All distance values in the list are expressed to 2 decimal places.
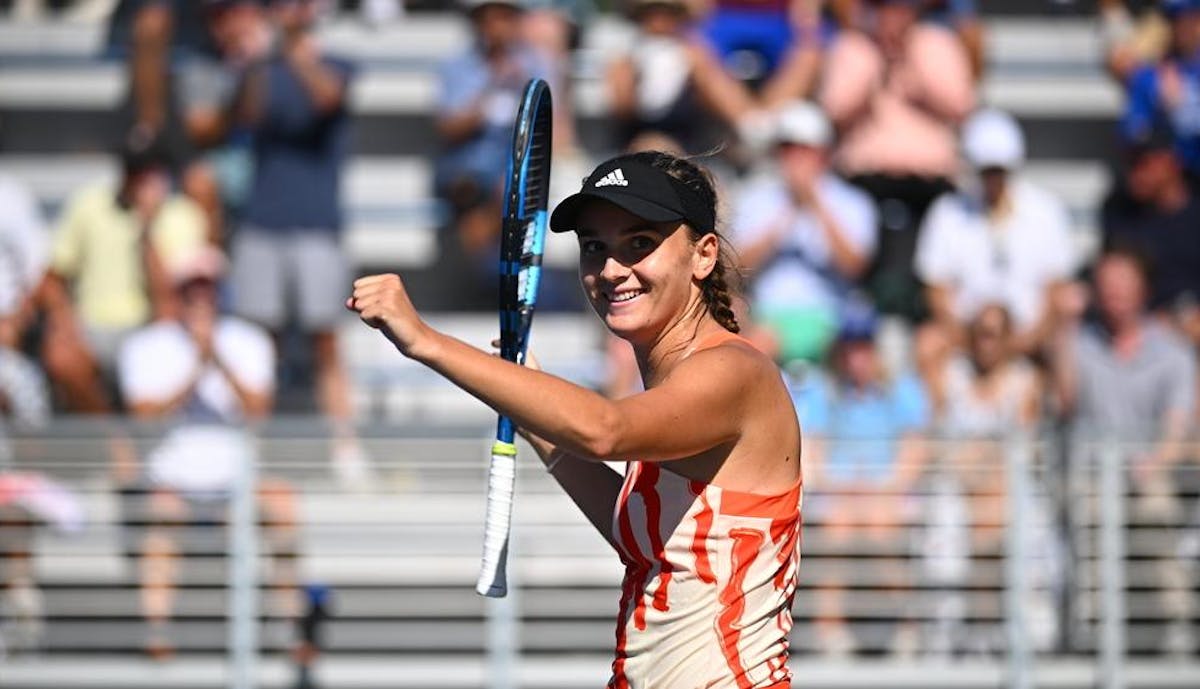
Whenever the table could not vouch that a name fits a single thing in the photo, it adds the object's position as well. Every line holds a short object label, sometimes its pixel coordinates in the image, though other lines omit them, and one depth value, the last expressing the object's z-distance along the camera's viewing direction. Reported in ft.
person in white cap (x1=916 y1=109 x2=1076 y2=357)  60.54
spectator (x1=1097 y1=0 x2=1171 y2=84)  67.41
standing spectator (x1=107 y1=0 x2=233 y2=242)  66.08
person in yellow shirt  60.18
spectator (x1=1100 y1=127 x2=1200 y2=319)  62.03
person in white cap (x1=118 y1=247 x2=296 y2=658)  53.21
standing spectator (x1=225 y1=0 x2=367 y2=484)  60.49
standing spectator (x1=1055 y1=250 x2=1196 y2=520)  56.75
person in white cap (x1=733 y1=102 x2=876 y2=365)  58.34
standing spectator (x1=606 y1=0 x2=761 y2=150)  61.31
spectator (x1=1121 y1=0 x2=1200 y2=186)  64.39
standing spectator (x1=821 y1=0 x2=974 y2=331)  62.90
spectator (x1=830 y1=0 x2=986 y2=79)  64.75
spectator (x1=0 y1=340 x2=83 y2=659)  53.78
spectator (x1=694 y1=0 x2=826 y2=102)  65.46
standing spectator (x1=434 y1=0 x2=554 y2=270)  61.93
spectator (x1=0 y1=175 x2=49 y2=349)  60.85
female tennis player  24.18
